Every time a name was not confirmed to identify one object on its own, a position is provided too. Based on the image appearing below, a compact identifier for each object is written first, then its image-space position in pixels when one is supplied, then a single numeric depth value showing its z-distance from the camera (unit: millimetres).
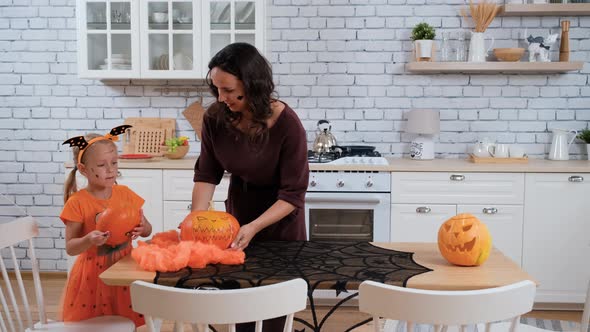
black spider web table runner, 1705
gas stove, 3873
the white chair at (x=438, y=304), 1337
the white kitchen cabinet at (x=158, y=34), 4078
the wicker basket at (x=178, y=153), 4172
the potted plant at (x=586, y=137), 4176
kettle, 4188
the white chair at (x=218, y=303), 1347
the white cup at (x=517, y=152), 4078
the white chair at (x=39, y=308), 2094
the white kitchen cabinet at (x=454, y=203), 3799
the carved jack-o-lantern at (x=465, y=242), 1846
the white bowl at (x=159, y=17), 4102
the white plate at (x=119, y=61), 4117
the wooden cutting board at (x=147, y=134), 4410
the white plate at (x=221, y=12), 4070
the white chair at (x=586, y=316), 1998
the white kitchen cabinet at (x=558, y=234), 3766
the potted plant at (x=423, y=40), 4129
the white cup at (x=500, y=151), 4090
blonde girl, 2180
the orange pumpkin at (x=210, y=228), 1910
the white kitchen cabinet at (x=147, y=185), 3924
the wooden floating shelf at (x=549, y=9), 4020
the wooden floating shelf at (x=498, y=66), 4043
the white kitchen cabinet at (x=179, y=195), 3906
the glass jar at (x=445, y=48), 4238
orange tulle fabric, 1797
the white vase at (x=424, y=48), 4123
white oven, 3775
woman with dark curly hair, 2094
